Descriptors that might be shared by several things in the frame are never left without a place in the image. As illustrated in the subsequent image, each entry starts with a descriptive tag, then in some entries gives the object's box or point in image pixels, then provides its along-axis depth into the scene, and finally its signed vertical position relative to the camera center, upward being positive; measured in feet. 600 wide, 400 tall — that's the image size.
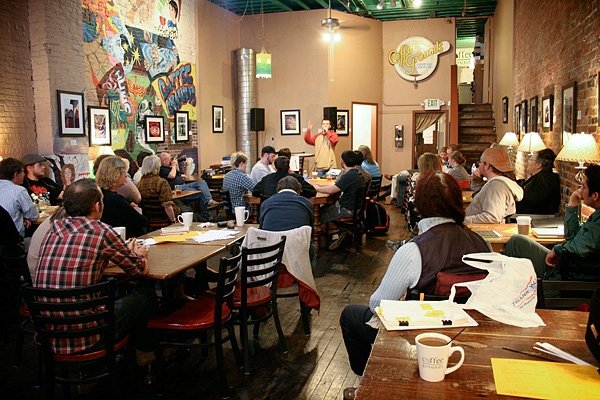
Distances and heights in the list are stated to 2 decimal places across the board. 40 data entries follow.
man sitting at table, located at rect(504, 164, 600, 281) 11.09 -2.13
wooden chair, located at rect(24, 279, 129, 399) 9.21 -2.93
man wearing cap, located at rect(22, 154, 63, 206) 20.26 -0.88
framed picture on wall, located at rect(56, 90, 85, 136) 24.13 +1.67
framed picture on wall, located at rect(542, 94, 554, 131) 23.03 +1.38
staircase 42.39 +1.28
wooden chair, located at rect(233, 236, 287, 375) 12.05 -3.29
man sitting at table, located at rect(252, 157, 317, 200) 21.35 -1.36
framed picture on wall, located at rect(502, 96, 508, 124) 37.52 +2.41
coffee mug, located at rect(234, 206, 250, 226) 15.19 -1.77
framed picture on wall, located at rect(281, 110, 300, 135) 42.98 +2.09
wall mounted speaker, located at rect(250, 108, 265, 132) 41.11 +2.17
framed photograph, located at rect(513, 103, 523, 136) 32.19 +1.52
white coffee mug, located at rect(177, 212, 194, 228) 14.96 -1.82
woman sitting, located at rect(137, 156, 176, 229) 21.09 -1.53
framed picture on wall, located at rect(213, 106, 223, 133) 38.83 +2.11
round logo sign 45.88 +7.19
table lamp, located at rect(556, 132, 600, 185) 14.42 -0.15
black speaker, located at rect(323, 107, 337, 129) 40.77 +2.44
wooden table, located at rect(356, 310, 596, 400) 5.25 -2.23
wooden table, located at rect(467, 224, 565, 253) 13.32 -2.19
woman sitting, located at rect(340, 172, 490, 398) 8.38 -1.52
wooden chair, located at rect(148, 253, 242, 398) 10.91 -3.31
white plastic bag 6.89 -1.82
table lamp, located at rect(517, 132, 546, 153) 22.41 +0.07
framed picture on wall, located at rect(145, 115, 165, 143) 30.60 +1.18
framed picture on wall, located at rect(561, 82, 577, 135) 18.84 +1.24
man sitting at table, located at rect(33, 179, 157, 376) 9.78 -1.81
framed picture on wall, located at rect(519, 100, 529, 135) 29.55 +1.32
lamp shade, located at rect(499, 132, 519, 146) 28.22 +0.26
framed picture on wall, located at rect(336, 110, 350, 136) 43.04 +1.95
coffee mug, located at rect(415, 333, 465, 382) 5.40 -2.05
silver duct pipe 41.11 +3.78
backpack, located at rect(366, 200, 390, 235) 27.55 -3.50
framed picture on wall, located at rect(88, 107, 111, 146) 25.95 +1.19
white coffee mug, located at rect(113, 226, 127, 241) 12.32 -1.74
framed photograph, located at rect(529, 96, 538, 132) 26.94 +1.52
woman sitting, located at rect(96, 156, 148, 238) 14.42 -1.26
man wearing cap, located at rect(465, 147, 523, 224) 15.84 -1.36
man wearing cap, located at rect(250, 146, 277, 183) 26.50 -0.80
